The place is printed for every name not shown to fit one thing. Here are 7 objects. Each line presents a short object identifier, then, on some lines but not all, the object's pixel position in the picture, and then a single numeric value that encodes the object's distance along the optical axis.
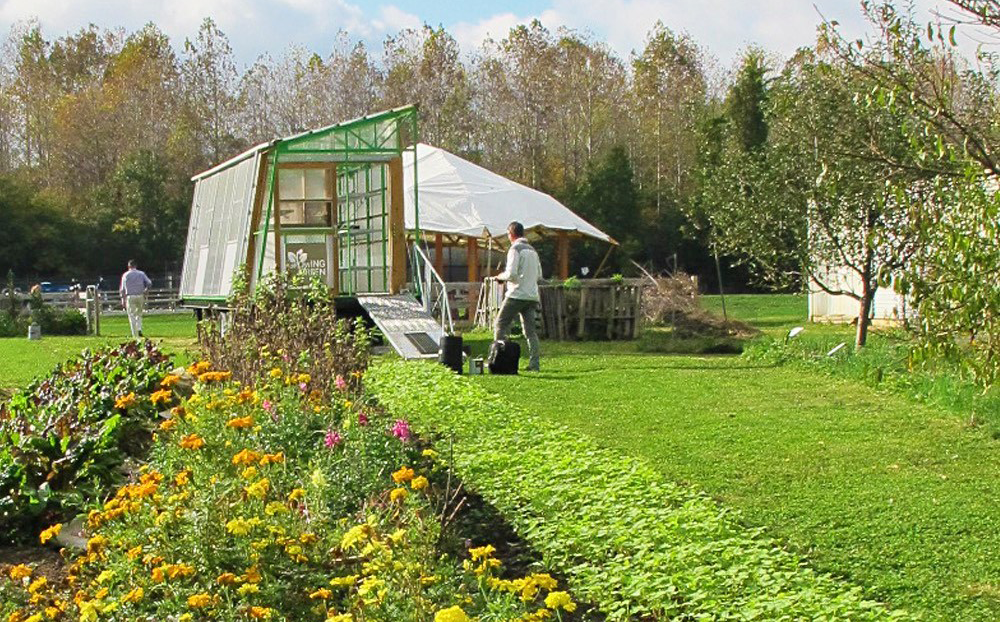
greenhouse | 18.64
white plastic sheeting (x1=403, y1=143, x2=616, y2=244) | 26.45
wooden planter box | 20.28
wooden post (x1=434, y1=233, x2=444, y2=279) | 28.59
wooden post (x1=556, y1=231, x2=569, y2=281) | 29.19
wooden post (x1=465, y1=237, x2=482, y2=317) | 28.38
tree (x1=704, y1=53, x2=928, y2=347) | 14.96
